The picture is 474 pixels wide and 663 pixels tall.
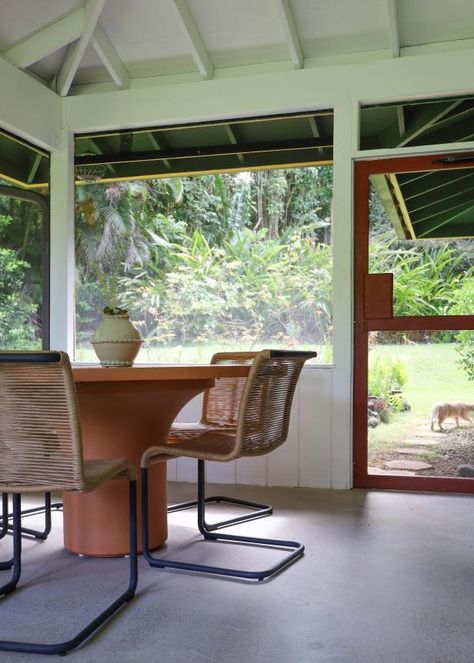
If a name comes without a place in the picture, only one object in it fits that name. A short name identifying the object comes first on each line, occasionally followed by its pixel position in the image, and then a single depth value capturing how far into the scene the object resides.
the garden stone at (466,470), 4.26
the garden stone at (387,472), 4.37
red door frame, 4.34
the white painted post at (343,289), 4.43
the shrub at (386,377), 4.40
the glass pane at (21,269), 4.63
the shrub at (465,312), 4.28
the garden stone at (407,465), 4.35
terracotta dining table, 2.76
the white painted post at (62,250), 5.00
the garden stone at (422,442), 4.30
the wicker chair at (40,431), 2.11
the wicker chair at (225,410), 3.69
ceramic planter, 3.08
